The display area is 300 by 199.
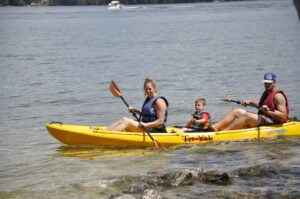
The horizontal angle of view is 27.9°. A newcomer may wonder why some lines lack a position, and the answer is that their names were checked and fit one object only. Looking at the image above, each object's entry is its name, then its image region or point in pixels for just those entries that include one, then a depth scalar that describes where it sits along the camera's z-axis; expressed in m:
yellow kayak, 9.73
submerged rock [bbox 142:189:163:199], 6.25
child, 9.76
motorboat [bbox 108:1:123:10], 116.56
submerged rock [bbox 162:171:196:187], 7.00
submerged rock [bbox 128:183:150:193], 6.79
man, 9.81
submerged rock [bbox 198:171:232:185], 7.05
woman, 9.57
